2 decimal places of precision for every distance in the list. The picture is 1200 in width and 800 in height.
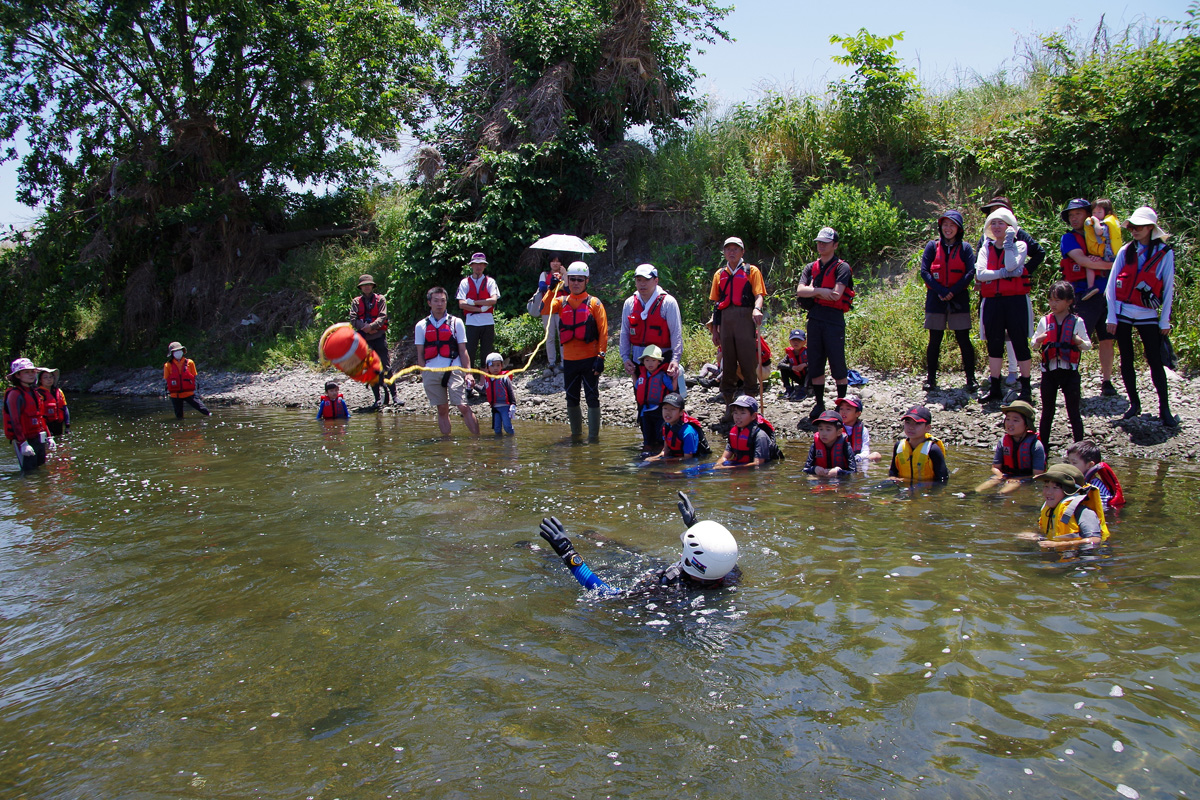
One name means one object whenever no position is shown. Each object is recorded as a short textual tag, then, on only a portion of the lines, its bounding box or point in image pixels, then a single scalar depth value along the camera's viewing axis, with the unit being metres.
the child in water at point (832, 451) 7.90
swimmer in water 5.12
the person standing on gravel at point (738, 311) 9.66
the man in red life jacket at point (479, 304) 12.48
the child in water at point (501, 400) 11.20
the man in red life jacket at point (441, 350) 10.38
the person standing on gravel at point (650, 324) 9.43
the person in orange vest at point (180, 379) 14.11
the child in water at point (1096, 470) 6.19
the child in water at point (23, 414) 10.25
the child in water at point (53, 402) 11.51
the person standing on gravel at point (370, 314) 13.45
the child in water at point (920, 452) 7.43
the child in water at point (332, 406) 13.17
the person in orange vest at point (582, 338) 9.89
